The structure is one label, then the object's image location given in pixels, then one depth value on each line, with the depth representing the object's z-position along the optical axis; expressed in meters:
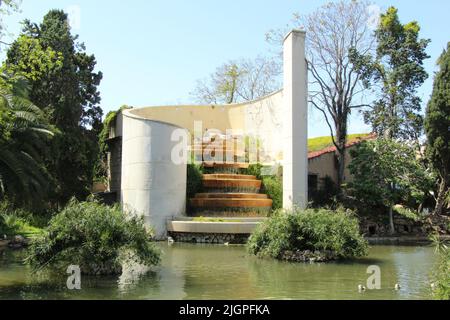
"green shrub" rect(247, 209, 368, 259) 11.50
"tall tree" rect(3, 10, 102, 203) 19.89
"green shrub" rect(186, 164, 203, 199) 18.88
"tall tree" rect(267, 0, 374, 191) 22.36
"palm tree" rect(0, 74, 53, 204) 10.52
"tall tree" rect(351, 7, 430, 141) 22.67
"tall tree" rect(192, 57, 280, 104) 35.28
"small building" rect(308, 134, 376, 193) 23.03
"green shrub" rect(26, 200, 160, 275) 8.98
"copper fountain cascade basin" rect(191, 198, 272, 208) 17.64
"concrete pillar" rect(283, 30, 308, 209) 17.67
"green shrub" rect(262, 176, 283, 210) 19.23
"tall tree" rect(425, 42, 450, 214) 18.73
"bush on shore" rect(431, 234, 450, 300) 5.89
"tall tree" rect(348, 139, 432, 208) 18.46
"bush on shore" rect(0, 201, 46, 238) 15.23
